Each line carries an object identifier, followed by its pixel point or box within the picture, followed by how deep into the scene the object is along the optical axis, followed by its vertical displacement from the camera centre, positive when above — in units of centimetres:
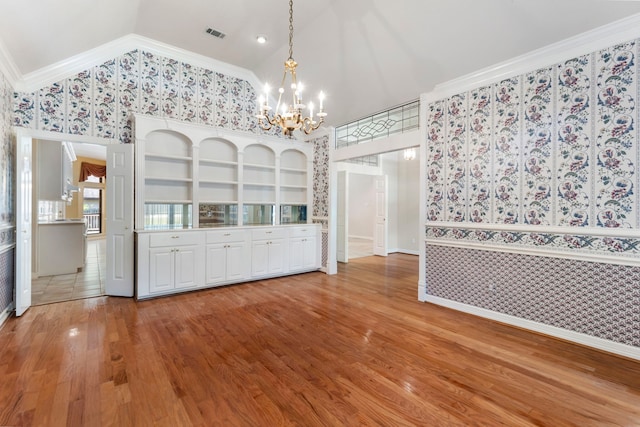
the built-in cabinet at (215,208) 419 +7
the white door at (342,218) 693 -14
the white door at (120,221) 409 -13
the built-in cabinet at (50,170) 553 +82
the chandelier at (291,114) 281 +97
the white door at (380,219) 777 -17
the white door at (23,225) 330 -16
